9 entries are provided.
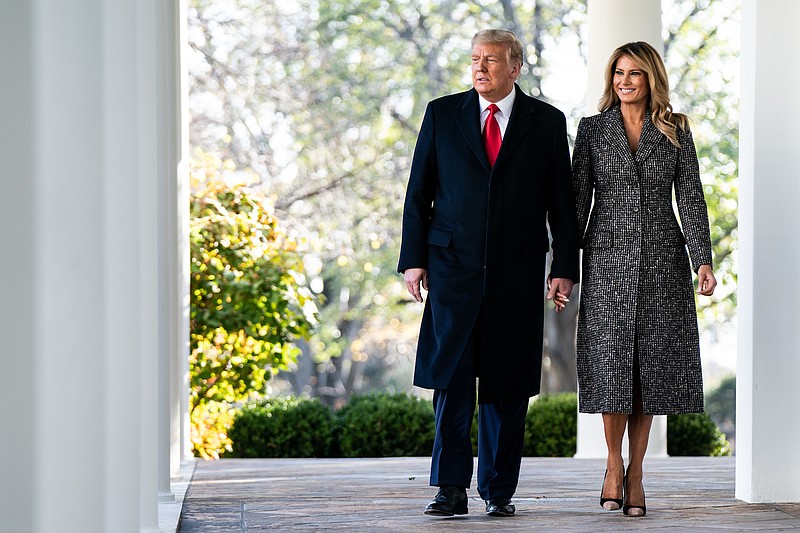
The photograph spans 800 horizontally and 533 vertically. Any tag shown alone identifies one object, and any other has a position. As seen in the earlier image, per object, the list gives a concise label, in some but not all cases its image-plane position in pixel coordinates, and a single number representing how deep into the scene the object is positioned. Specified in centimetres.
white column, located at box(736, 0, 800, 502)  1006
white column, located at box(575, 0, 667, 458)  1568
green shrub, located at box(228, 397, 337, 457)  1717
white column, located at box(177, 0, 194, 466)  1224
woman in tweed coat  937
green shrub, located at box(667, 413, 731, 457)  1798
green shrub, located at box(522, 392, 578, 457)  1756
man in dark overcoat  930
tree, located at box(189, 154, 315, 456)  1741
